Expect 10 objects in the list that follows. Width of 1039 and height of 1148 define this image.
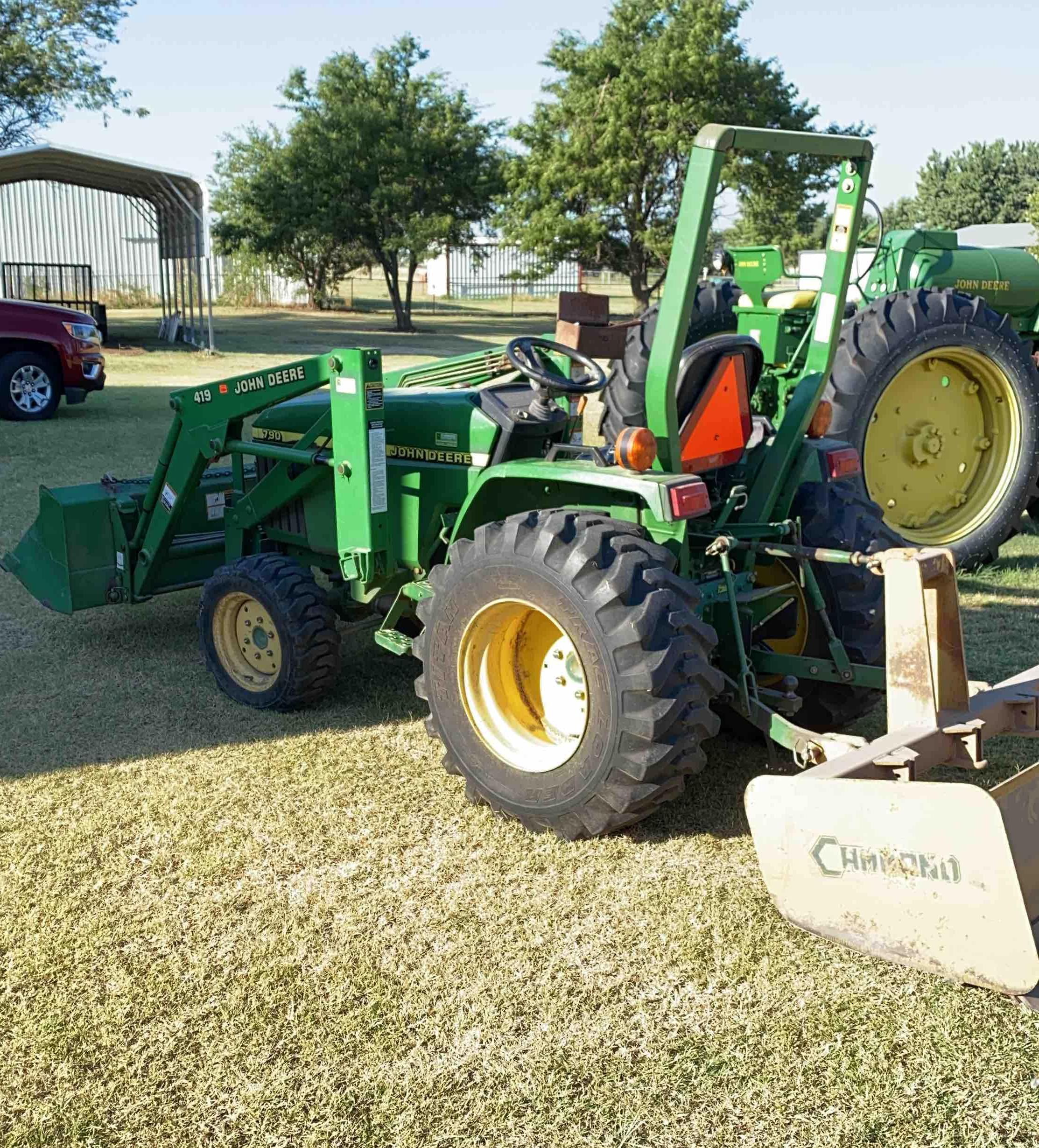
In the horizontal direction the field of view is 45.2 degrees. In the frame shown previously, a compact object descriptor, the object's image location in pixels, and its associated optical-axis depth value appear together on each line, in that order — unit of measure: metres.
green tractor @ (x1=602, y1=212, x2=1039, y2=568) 6.84
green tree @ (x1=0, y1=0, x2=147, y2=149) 29.28
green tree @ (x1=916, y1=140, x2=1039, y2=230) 55.84
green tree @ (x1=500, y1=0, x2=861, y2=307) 31.98
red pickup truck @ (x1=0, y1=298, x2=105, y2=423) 13.63
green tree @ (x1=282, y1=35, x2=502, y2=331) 32.44
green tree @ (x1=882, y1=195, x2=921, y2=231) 56.28
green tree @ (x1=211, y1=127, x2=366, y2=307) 32.78
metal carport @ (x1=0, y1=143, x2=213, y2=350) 22.12
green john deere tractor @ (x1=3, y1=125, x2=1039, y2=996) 3.14
